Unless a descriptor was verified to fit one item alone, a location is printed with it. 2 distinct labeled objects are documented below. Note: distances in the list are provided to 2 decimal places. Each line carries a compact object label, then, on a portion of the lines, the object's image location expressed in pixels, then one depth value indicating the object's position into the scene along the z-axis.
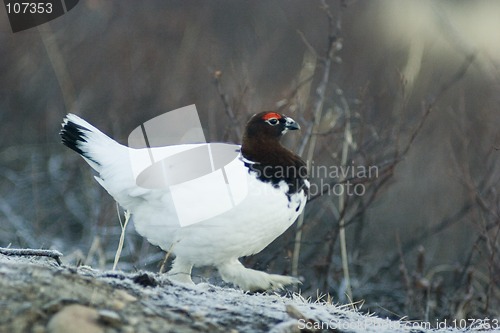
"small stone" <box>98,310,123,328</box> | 4.49
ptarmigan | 7.58
